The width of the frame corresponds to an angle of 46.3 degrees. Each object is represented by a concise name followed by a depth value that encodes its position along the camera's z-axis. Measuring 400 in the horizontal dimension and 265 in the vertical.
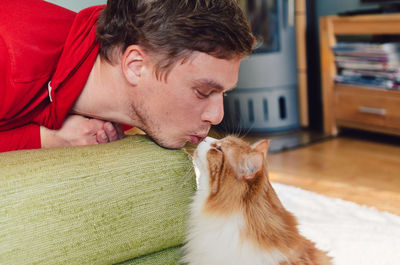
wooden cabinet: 3.07
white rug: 1.54
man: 1.15
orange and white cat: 1.07
